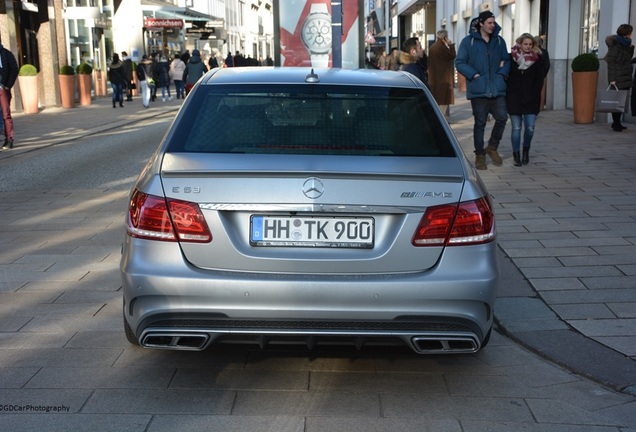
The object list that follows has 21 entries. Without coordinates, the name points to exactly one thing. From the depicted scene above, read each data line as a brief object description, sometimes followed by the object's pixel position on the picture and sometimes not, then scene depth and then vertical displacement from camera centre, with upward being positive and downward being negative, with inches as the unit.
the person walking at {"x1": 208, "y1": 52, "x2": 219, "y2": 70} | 1584.6 -35.6
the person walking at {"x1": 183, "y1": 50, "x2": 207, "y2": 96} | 1154.7 -32.9
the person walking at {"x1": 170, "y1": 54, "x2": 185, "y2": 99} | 1368.2 -41.0
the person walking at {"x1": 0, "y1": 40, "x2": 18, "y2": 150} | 603.5 -20.6
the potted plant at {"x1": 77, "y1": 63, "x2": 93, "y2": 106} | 1200.2 -48.6
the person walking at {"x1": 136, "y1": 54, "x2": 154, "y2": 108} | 1167.0 -44.0
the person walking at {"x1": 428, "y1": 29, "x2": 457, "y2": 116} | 740.0 -27.1
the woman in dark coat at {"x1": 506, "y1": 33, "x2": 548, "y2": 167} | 461.4 -23.4
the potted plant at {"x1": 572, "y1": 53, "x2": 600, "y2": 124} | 713.6 -38.3
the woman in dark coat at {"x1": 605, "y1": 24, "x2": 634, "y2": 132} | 637.9 -19.4
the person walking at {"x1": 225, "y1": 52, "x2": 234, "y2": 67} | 1596.2 -34.9
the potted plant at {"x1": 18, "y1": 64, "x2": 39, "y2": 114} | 990.4 -44.8
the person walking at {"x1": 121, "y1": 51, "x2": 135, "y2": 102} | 1347.7 -44.1
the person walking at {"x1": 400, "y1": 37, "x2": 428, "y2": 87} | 692.1 -17.4
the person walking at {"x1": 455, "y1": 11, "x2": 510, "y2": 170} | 447.8 -15.4
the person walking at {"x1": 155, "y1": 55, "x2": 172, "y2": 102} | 1462.8 -48.0
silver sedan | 154.8 -35.7
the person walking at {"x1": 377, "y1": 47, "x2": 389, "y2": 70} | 971.0 -27.8
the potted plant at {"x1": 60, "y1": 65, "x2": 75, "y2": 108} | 1133.7 -48.3
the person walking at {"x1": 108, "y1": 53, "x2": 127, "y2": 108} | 1181.7 -44.3
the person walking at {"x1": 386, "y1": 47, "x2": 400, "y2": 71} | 801.6 -23.3
